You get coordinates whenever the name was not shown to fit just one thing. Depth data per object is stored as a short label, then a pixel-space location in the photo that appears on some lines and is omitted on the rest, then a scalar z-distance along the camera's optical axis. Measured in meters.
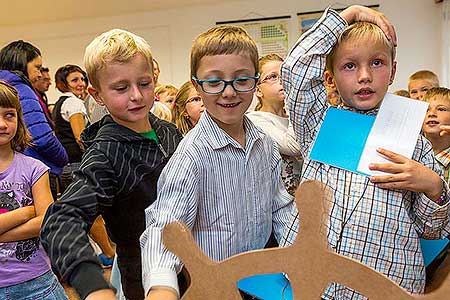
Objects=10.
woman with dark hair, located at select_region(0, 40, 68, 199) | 2.03
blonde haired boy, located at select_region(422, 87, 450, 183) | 2.02
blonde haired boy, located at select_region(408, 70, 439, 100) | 3.02
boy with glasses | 0.85
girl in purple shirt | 1.45
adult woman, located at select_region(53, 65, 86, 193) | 3.40
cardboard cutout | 0.55
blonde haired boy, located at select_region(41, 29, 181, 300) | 0.93
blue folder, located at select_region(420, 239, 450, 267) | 0.96
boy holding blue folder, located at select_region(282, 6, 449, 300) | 0.88
